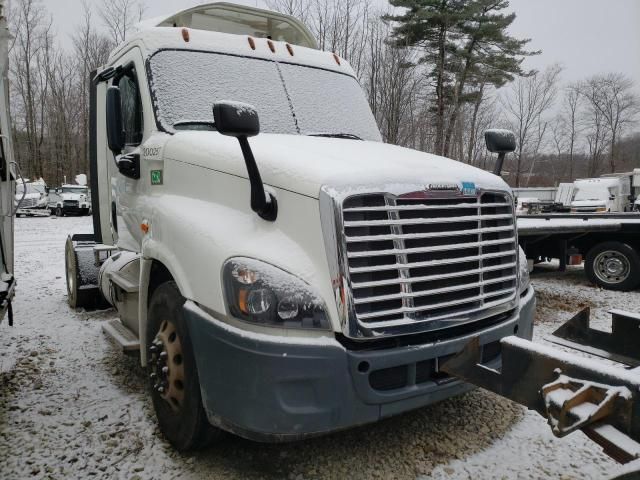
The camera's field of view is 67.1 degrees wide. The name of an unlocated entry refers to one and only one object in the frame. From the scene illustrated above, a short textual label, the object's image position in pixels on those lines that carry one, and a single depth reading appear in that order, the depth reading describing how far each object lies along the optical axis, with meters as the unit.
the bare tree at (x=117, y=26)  30.17
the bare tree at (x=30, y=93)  38.41
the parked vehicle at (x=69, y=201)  27.08
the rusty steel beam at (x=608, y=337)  2.49
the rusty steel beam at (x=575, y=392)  1.69
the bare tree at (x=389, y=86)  19.06
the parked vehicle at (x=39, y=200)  26.00
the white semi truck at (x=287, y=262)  2.41
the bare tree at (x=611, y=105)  59.00
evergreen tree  23.95
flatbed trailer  7.97
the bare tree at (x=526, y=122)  46.78
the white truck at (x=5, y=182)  4.15
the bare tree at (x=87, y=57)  33.72
